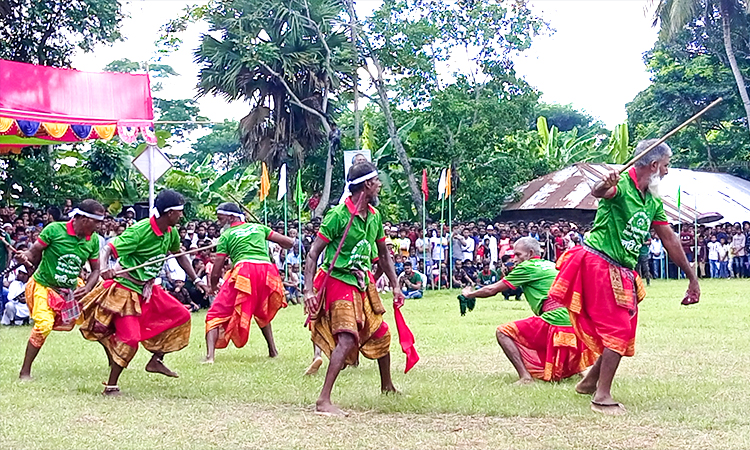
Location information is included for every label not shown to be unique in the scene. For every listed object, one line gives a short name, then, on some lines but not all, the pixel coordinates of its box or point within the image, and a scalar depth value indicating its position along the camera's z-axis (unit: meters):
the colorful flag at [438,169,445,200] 23.15
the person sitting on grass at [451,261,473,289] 22.62
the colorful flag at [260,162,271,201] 20.11
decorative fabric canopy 15.24
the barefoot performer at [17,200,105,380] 8.49
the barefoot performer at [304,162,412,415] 6.79
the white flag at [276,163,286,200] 19.95
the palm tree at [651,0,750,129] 29.34
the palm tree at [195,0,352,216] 23.84
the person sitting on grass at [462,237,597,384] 7.84
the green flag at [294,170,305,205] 20.14
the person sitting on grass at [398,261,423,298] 19.78
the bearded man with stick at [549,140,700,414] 6.43
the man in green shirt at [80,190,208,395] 7.79
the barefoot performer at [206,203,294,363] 9.66
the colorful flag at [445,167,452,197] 23.56
